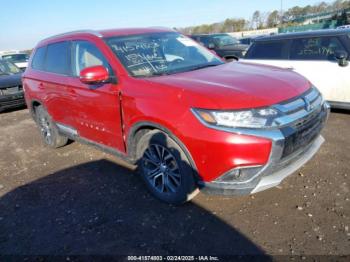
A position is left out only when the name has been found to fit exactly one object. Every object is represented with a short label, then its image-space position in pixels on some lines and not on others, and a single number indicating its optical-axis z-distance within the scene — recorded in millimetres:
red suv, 2662
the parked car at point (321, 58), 5688
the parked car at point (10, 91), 8781
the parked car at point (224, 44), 12078
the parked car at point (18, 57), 17078
